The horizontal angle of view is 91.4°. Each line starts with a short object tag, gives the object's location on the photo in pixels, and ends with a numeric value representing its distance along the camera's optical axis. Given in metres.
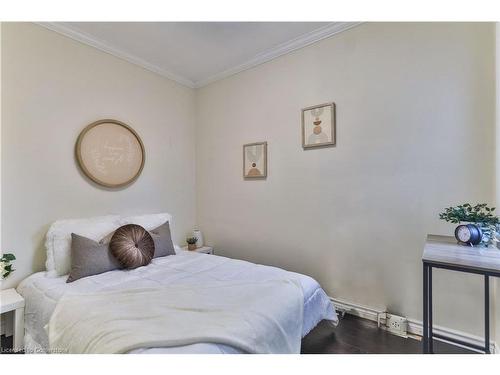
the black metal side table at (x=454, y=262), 1.07
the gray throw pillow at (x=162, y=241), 2.37
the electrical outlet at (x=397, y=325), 1.87
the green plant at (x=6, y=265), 1.70
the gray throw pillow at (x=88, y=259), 1.87
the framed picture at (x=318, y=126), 2.28
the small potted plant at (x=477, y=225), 1.41
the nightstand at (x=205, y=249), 3.05
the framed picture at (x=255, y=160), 2.76
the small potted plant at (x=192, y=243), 3.07
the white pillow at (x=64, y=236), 1.97
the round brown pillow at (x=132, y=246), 2.02
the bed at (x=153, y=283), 1.62
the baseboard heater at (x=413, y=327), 1.64
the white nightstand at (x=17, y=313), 1.65
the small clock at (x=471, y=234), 1.40
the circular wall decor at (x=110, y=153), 2.36
